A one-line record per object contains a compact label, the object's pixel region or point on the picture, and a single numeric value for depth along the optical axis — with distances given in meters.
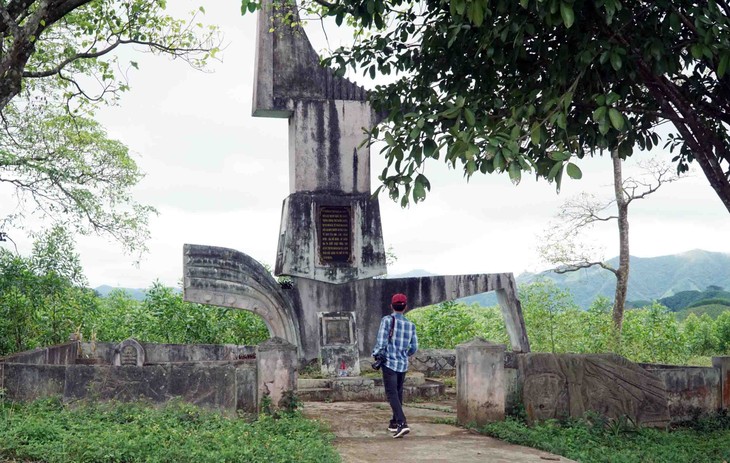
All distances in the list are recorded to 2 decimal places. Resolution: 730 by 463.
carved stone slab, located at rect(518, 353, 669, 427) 10.27
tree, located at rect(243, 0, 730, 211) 7.84
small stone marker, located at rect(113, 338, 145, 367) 12.95
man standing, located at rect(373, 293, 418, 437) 9.70
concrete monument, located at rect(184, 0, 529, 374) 14.64
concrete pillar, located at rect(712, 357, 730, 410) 11.50
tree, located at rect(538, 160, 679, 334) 20.28
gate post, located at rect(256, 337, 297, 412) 10.01
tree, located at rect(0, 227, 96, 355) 16.55
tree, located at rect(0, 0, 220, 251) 13.92
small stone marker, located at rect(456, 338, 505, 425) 10.23
